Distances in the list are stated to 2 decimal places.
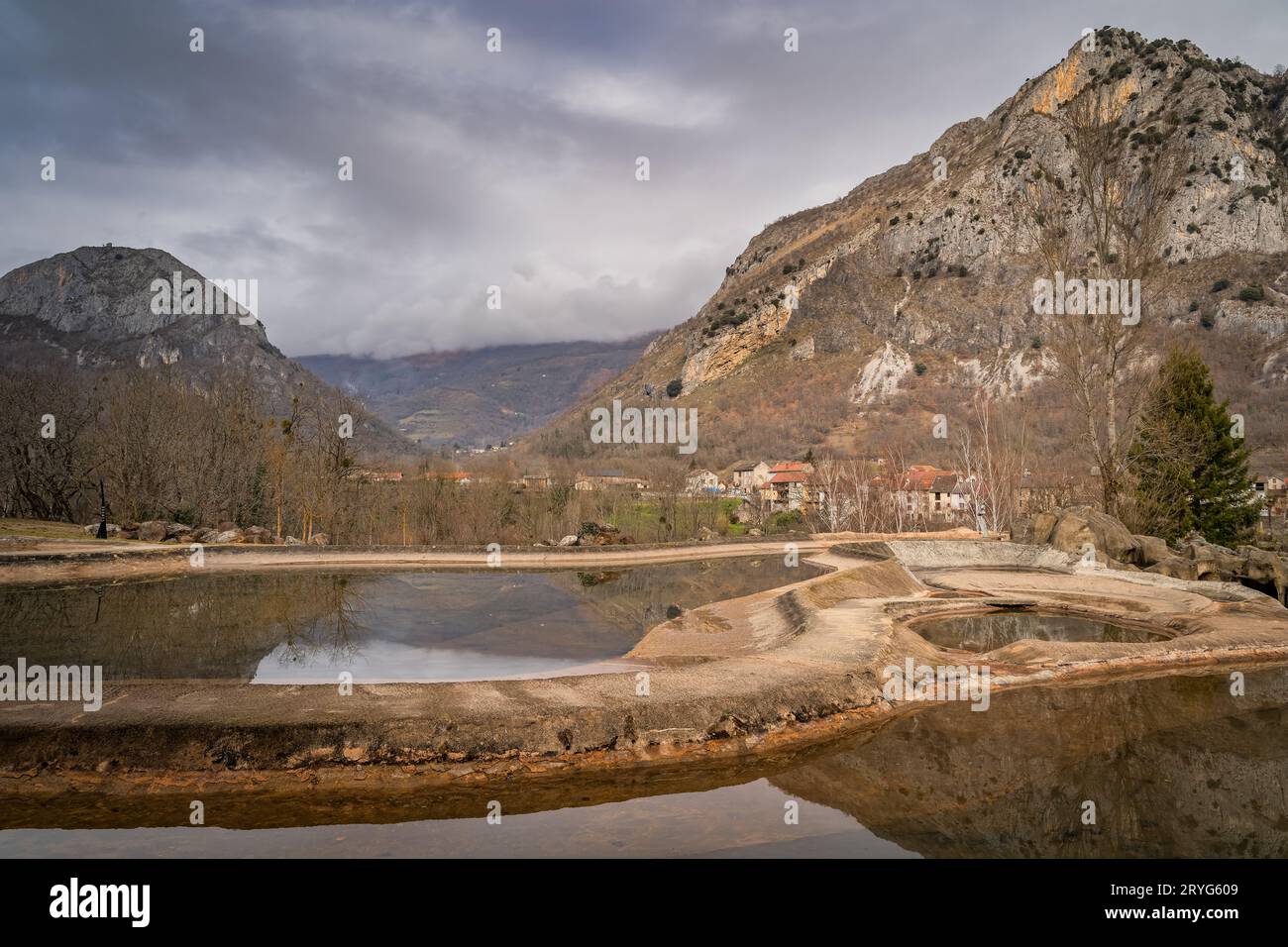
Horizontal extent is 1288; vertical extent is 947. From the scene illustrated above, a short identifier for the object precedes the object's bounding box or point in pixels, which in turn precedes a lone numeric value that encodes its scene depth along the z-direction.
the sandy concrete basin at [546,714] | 7.80
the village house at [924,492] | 46.88
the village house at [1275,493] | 52.23
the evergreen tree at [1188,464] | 28.09
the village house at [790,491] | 56.78
